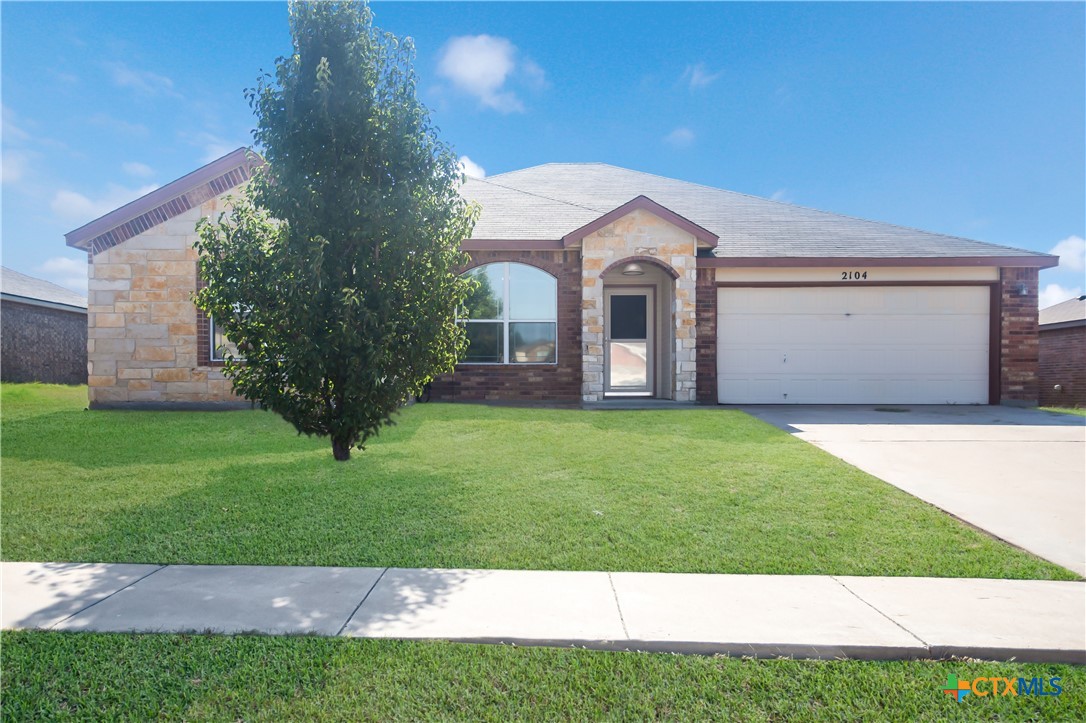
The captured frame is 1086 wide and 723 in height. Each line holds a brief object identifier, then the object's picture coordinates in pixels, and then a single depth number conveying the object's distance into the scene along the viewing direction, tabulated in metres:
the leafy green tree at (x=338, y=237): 5.84
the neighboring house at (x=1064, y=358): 16.20
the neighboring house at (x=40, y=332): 16.78
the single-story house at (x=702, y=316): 11.09
